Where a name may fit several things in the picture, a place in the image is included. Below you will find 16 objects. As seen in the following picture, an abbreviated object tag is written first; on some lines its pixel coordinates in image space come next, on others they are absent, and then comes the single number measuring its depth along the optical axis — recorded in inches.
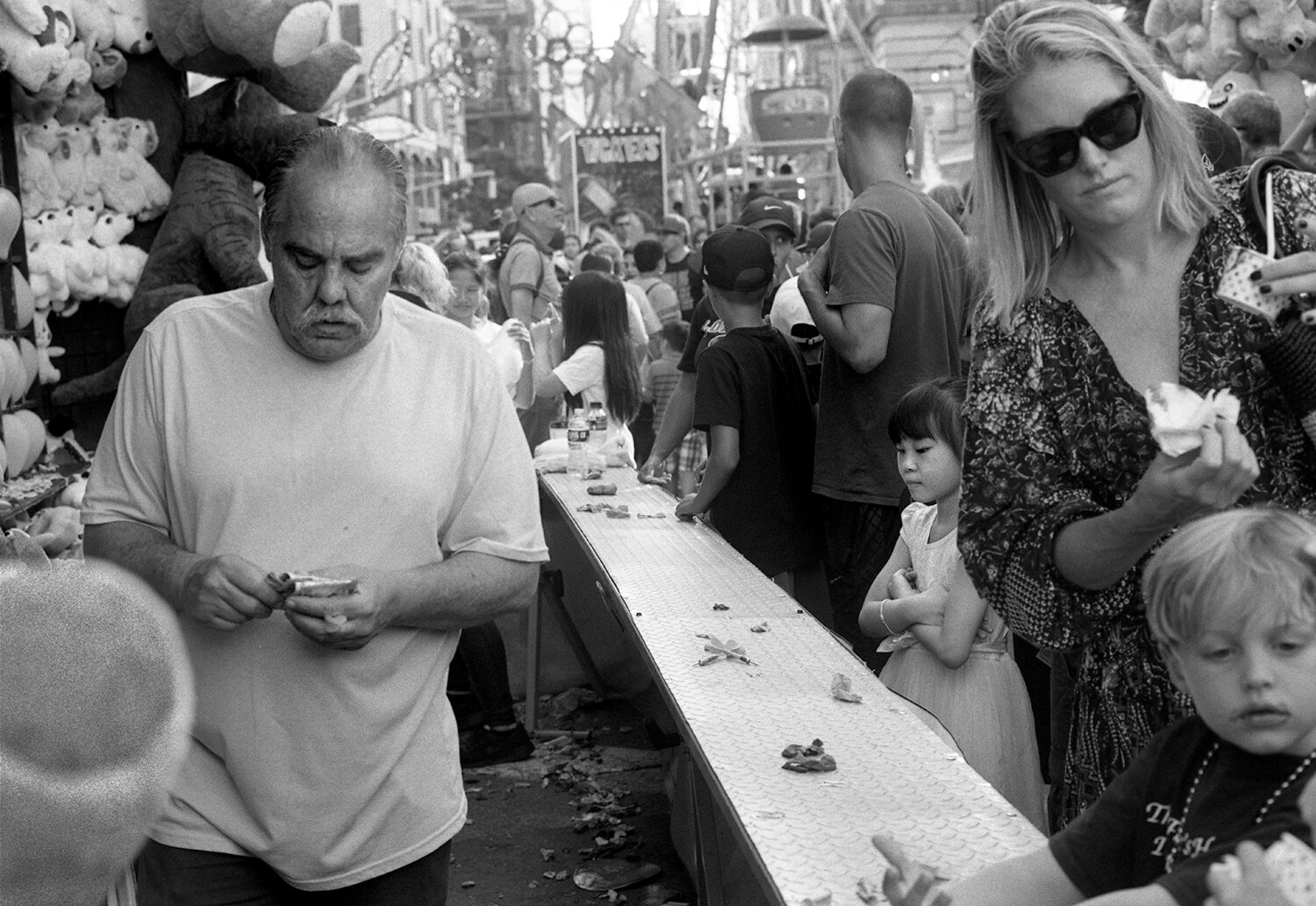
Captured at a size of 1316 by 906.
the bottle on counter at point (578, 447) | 307.3
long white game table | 93.6
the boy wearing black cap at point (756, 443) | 234.5
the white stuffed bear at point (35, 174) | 311.3
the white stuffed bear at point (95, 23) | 311.3
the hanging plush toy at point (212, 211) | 327.0
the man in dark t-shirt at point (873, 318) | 208.8
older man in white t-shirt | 107.3
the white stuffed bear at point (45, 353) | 313.0
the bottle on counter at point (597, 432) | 310.0
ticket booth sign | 762.2
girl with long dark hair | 321.4
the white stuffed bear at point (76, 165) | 323.9
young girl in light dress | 159.9
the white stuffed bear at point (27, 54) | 273.1
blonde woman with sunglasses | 88.9
